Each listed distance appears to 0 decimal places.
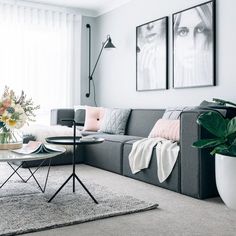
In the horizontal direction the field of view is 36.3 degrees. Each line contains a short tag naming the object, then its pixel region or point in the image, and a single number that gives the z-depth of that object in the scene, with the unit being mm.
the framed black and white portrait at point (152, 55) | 4531
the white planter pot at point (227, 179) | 2543
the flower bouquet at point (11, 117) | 2807
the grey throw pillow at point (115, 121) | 4621
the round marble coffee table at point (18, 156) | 2412
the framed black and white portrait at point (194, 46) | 3848
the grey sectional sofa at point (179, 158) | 2822
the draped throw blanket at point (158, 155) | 3080
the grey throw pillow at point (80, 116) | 5261
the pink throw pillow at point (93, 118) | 4945
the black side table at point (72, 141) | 2690
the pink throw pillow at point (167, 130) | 3344
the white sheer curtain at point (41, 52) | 5555
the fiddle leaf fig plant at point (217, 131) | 2596
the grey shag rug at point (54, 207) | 2177
